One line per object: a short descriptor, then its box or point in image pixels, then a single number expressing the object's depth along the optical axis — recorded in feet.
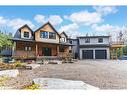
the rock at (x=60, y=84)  6.70
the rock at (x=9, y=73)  7.93
